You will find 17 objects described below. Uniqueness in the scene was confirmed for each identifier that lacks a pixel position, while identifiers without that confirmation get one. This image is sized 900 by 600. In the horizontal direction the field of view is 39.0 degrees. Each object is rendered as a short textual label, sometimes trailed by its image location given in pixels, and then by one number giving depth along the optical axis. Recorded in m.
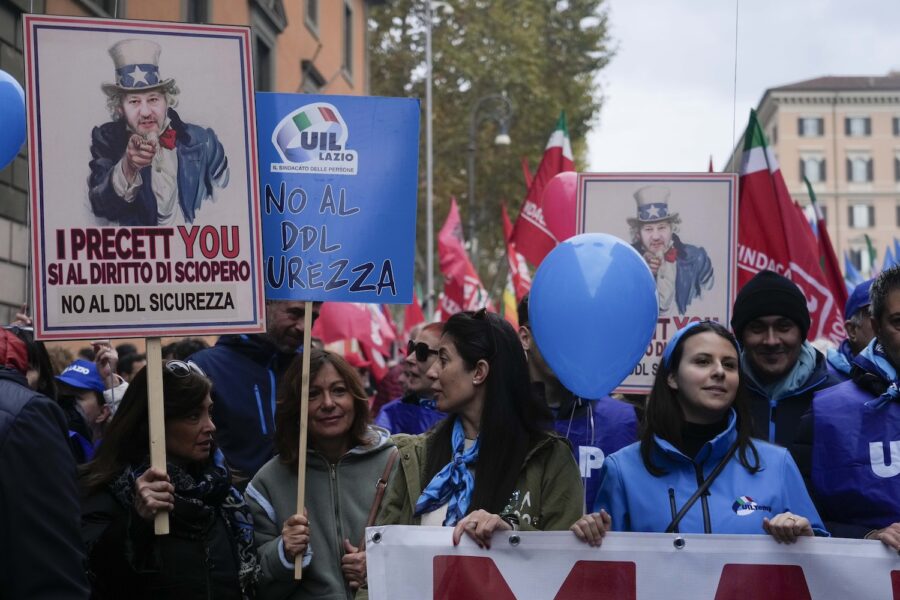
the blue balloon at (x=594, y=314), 4.27
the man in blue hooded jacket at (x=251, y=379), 5.64
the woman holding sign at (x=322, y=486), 4.50
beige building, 94.00
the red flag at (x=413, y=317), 17.98
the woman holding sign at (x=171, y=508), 4.14
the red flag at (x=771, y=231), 7.55
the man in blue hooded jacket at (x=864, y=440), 4.16
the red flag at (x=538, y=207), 9.94
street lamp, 27.81
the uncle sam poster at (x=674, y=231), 5.96
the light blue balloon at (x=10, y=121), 5.34
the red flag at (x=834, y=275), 10.05
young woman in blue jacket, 3.95
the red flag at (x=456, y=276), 15.53
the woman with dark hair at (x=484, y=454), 4.02
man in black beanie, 5.09
